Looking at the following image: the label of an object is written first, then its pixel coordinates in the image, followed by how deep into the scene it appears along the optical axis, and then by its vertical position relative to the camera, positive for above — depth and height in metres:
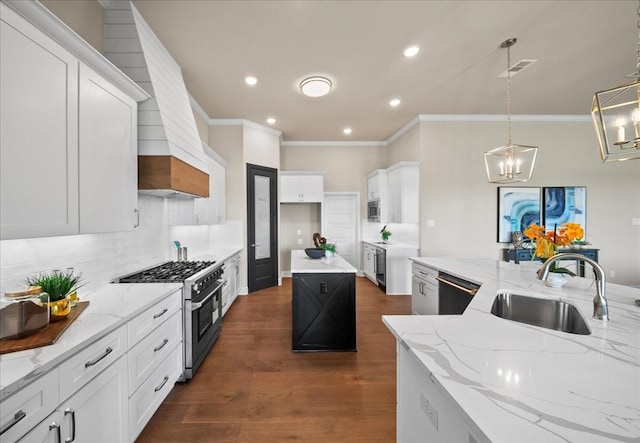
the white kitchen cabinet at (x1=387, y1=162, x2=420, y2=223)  5.00 +0.56
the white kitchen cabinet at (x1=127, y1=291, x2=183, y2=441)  1.64 -0.97
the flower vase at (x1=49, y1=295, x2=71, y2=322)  1.37 -0.46
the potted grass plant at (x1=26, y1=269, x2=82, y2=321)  1.38 -0.37
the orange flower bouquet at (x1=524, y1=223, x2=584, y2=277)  2.01 -0.14
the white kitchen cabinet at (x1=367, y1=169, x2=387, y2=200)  5.79 +0.82
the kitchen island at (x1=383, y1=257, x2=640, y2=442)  0.66 -0.50
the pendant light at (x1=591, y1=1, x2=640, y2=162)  1.46 +0.56
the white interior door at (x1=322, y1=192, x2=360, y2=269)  6.67 -0.05
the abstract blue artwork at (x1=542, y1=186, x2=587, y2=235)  5.02 +0.30
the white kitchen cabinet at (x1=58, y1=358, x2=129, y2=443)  1.15 -0.92
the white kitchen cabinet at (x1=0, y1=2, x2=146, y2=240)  1.15 +0.46
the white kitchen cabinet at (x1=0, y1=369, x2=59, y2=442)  0.89 -0.67
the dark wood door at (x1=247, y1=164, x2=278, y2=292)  5.20 -0.12
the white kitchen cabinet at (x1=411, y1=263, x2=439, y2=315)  3.00 -0.84
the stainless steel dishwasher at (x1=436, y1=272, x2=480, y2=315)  2.37 -0.71
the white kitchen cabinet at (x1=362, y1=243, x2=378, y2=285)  5.81 -0.92
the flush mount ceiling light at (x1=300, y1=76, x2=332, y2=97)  3.61 +1.87
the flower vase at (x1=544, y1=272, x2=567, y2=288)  1.91 -0.42
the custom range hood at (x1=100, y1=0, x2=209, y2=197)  2.27 +1.01
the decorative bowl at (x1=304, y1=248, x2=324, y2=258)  3.47 -0.42
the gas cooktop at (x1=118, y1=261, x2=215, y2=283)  2.32 -0.50
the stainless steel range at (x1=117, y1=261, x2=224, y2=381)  2.36 -0.75
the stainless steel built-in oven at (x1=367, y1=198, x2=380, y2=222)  5.86 +0.25
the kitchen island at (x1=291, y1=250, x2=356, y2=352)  2.84 -0.94
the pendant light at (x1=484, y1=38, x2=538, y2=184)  2.80 +0.66
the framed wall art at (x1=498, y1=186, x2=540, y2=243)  5.00 +0.22
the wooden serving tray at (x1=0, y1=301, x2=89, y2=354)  1.11 -0.52
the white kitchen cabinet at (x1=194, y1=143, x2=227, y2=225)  3.74 +0.36
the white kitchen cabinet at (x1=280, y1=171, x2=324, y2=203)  6.11 +0.80
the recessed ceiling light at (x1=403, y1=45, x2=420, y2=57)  2.96 +1.93
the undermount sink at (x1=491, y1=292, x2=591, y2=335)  1.58 -0.59
